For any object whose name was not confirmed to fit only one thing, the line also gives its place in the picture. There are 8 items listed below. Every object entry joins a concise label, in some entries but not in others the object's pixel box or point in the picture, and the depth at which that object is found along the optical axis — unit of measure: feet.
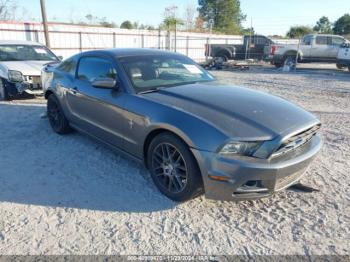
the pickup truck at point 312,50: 59.57
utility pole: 44.24
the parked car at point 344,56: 52.03
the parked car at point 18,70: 24.86
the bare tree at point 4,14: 77.77
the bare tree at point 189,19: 130.77
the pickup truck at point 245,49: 62.90
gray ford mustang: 8.93
